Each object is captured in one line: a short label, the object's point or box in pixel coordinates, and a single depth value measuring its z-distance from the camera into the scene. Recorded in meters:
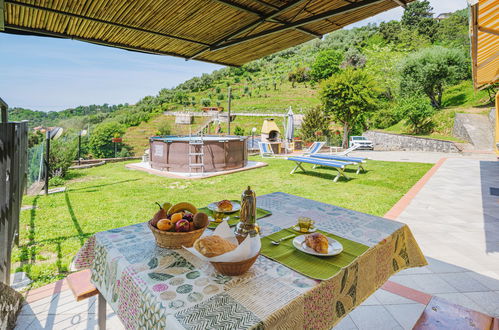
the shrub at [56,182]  7.35
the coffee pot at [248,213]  1.44
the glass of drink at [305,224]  1.64
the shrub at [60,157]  8.17
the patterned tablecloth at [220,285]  0.91
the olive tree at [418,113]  18.64
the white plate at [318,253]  1.33
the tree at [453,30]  34.21
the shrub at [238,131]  22.12
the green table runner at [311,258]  1.19
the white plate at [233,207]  1.95
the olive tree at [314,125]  19.39
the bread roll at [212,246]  1.09
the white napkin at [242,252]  1.06
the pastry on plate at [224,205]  1.94
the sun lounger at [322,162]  7.61
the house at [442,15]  64.76
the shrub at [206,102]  39.34
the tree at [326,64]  43.81
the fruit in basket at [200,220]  1.36
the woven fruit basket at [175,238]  1.32
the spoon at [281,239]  1.47
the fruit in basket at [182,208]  1.54
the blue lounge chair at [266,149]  14.65
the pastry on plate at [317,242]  1.35
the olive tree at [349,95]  16.94
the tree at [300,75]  47.25
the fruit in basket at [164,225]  1.34
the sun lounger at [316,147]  11.41
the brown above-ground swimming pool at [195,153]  9.79
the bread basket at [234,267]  1.07
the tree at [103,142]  15.04
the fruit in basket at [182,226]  1.34
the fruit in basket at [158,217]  1.41
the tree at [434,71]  21.48
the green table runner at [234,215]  1.72
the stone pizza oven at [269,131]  17.30
